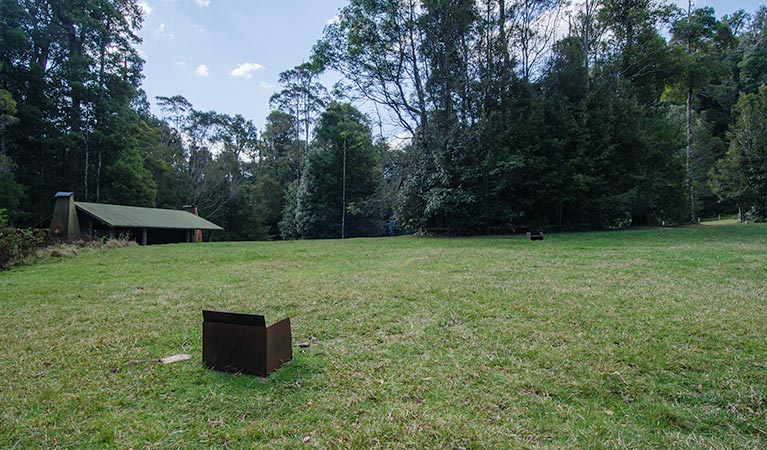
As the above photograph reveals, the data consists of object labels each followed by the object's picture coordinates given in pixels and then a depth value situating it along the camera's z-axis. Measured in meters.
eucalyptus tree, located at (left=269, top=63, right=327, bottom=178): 36.66
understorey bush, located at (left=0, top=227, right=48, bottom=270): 8.13
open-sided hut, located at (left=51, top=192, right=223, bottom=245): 17.11
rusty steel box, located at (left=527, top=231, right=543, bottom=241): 12.35
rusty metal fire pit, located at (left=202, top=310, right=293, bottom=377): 2.39
